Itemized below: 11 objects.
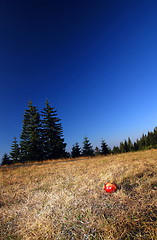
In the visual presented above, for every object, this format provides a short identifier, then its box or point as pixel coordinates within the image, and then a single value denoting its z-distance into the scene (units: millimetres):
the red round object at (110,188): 1944
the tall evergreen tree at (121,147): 51969
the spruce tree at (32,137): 15758
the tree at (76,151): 27625
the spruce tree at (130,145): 51312
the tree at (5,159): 30872
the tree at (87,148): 32634
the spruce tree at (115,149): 56334
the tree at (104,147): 36422
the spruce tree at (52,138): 16125
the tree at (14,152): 25634
